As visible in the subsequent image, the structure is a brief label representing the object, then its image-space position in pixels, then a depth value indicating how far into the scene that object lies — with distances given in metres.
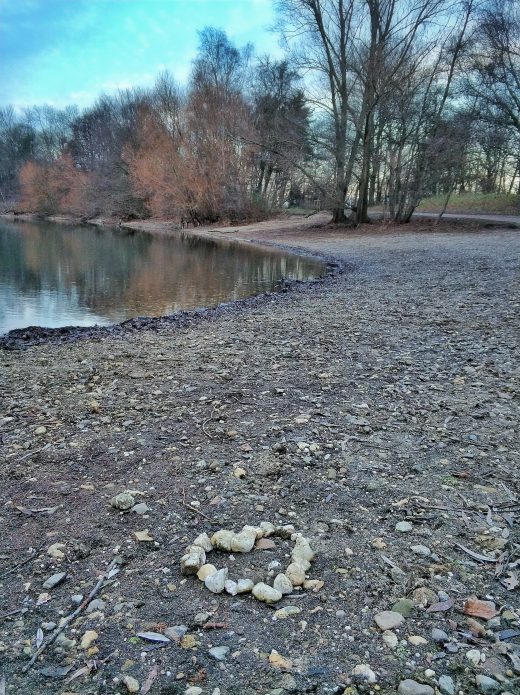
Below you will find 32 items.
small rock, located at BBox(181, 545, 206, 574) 2.56
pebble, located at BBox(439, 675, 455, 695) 1.88
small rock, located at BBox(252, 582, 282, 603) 2.38
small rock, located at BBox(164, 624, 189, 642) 2.17
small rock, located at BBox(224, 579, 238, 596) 2.44
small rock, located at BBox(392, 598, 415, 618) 2.28
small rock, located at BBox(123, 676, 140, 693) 1.93
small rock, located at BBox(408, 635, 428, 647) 2.10
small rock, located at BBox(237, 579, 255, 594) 2.44
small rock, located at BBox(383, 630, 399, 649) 2.11
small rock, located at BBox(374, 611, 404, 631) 2.20
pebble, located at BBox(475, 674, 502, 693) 1.89
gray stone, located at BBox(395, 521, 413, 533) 2.91
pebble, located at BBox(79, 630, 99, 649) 2.15
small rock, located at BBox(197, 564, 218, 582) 2.53
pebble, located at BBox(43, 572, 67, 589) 2.53
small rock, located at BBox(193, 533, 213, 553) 2.75
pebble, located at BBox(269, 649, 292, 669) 2.03
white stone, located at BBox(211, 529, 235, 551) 2.73
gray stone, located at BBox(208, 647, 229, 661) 2.07
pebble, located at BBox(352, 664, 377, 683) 1.94
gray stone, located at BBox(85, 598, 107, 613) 2.35
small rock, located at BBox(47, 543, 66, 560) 2.74
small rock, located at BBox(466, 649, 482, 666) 2.01
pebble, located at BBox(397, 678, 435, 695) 1.88
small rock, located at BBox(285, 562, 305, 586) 2.50
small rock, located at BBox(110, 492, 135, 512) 3.17
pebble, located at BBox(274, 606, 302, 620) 2.29
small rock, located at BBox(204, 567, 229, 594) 2.46
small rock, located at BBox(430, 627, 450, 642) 2.12
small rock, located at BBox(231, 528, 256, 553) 2.72
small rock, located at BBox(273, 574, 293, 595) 2.44
